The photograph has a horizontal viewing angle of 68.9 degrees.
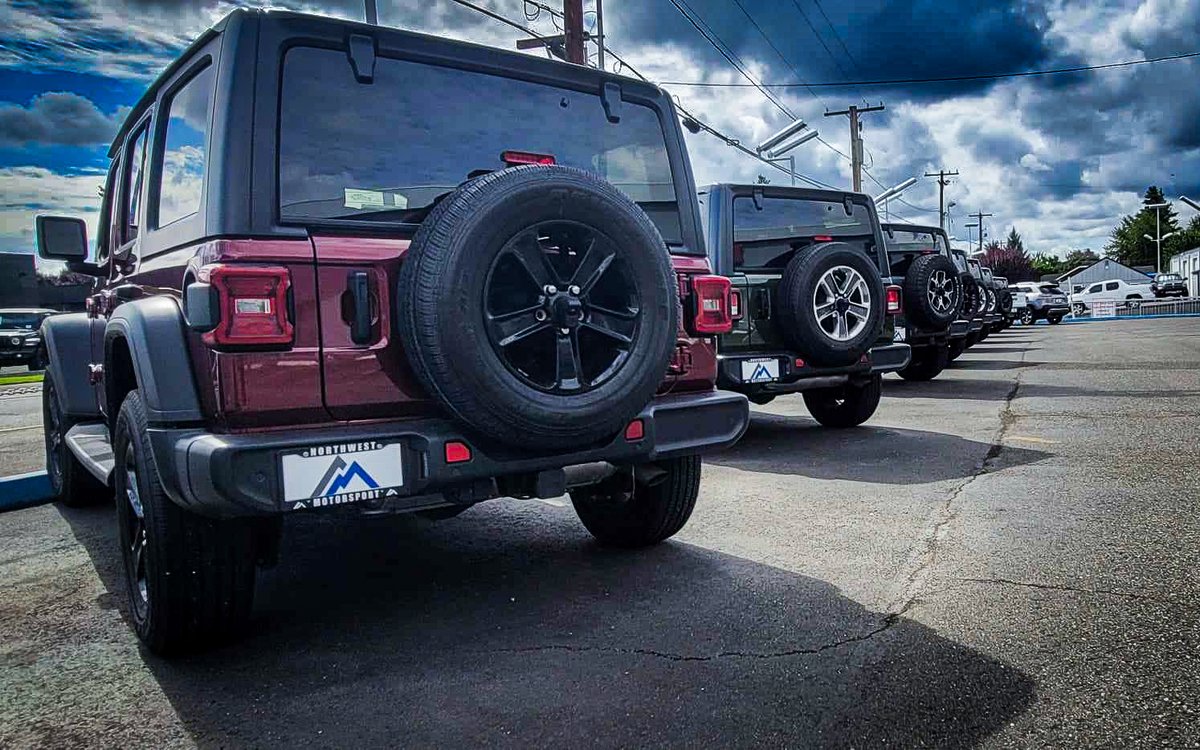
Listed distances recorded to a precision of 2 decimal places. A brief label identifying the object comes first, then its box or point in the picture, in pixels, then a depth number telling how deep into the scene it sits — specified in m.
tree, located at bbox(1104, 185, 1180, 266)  105.06
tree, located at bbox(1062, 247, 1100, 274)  130.88
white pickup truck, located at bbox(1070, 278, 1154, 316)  52.22
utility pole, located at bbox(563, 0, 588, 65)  14.88
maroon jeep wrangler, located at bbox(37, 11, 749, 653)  2.51
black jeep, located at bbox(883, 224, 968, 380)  10.11
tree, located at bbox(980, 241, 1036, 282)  86.50
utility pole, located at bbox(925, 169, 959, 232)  65.00
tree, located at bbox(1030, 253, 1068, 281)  126.09
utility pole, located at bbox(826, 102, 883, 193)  34.44
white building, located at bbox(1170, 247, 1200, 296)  79.31
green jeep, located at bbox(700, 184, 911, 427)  6.30
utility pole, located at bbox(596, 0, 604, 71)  15.86
